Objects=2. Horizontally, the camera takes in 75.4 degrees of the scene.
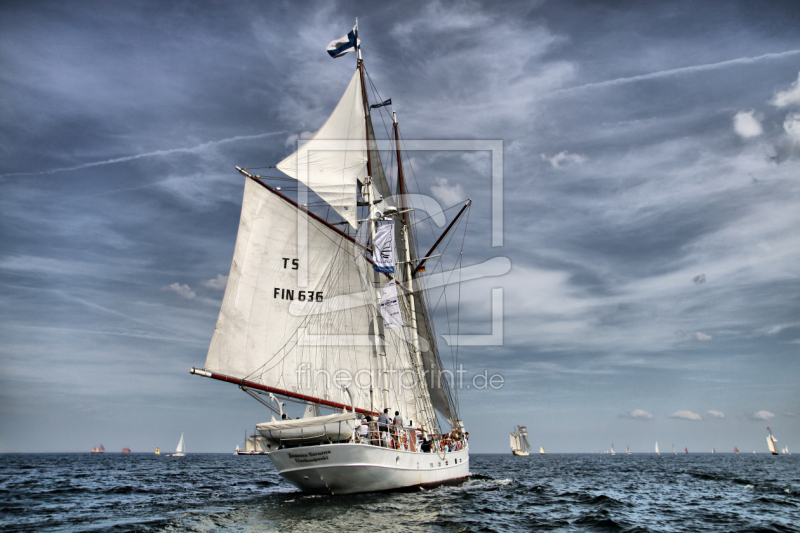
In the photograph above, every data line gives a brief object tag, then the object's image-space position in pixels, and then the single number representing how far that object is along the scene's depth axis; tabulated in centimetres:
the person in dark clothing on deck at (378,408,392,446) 2492
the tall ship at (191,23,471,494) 2431
